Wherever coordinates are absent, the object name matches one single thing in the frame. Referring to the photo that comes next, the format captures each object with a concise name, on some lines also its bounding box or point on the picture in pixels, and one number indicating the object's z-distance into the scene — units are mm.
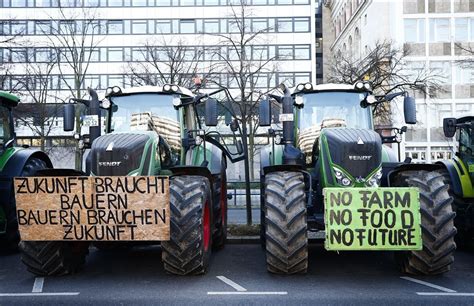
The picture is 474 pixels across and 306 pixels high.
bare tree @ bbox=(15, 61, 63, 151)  21359
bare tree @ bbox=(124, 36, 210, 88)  24084
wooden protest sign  6910
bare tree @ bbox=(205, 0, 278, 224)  11758
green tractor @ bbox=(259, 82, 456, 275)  6723
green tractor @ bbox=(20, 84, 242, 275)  6918
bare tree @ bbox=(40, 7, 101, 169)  21156
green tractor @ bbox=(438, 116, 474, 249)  9797
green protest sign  6699
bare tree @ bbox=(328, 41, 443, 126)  19156
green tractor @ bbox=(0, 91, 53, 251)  9648
